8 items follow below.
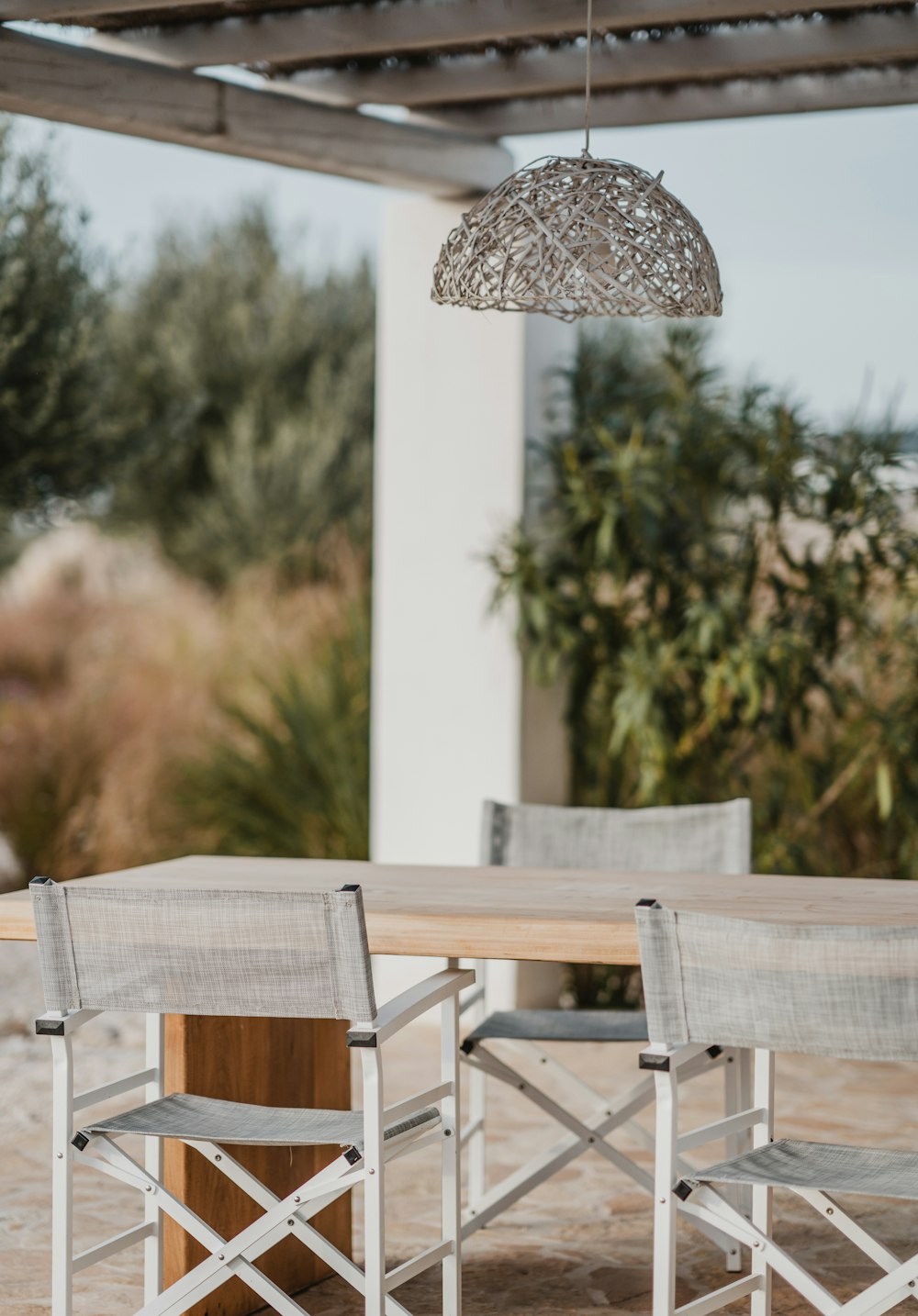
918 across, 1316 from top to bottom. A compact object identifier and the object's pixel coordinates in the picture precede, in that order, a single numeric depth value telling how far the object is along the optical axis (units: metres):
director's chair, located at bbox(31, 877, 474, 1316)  4.51
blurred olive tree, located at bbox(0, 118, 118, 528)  11.09
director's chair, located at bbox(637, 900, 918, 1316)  4.09
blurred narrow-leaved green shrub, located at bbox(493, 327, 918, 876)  9.45
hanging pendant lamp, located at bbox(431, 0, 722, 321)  5.04
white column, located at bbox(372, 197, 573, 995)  9.85
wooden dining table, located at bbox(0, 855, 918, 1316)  5.05
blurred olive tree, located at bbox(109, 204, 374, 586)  18.26
